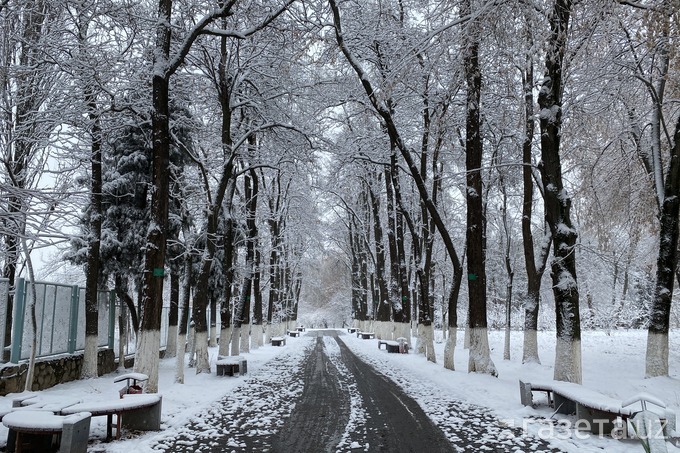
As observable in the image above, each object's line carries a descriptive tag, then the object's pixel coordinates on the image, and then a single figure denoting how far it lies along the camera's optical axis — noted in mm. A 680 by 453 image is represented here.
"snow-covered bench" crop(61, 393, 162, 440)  6486
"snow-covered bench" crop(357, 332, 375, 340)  35400
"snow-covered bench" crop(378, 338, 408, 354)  22484
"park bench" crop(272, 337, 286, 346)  29016
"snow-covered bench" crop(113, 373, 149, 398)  8158
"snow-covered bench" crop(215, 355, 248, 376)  14039
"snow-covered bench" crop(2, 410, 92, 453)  5559
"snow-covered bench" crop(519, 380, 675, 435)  6260
